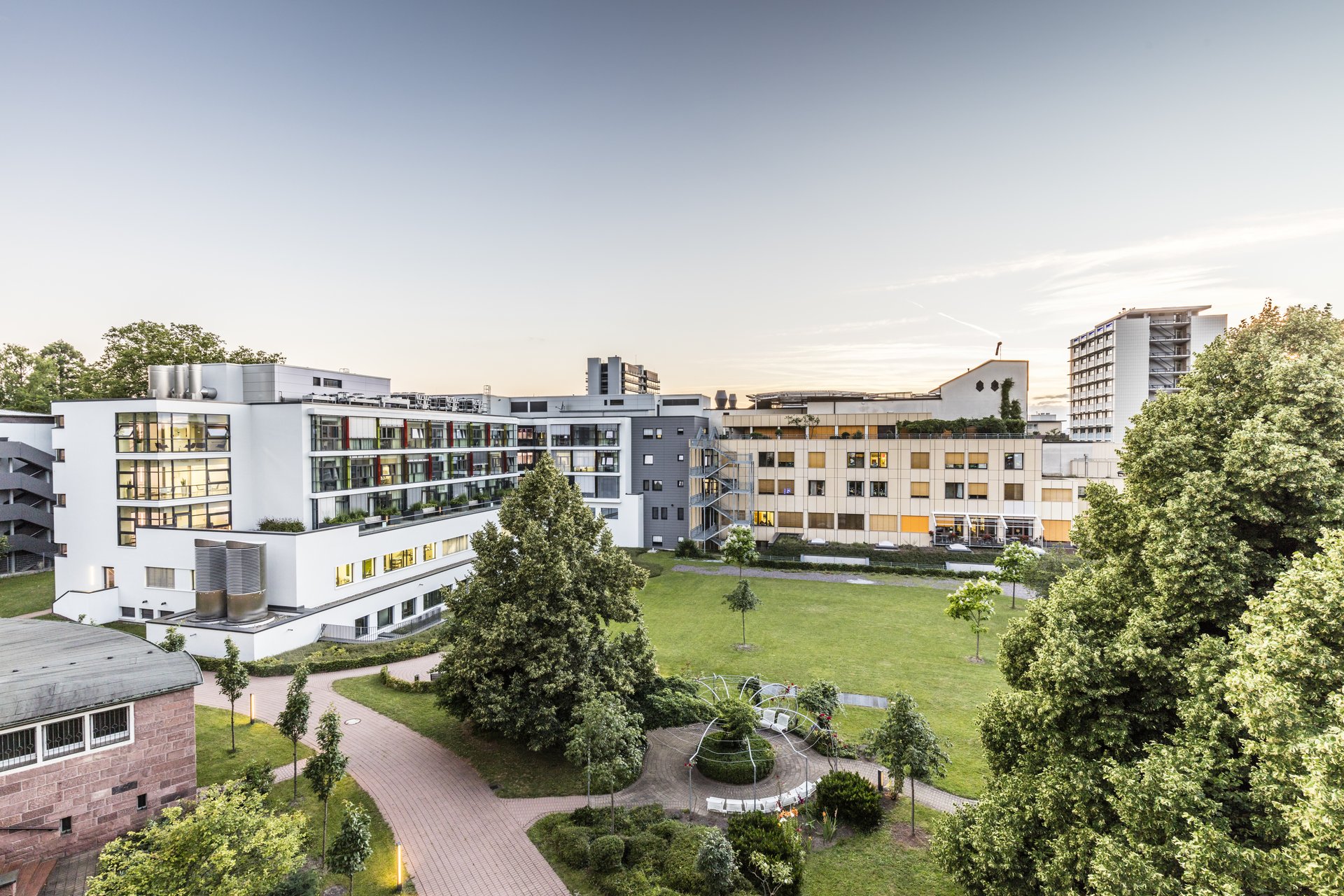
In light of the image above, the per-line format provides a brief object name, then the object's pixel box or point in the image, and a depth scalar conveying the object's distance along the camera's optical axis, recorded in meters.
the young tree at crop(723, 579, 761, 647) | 32.84
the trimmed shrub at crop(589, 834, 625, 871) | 14.84
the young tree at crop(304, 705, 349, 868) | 15.61
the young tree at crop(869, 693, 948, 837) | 16.67
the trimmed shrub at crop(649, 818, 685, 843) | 15.98
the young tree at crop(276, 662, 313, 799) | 17.86
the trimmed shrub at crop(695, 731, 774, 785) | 19.33
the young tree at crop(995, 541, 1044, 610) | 34.44
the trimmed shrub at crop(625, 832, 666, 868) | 15.05
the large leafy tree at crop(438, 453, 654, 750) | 19.09
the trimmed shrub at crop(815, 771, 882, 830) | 16.86
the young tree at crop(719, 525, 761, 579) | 46.41
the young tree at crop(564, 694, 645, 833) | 16.72
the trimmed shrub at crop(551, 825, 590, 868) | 15.30
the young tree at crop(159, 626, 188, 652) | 22.79
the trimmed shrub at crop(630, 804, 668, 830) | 16.69
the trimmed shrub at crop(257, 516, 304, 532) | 32.75
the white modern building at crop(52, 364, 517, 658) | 30.67
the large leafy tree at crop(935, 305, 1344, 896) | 8.45
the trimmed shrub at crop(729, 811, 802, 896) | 14.48
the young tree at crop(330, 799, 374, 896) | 13.27
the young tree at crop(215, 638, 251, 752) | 20.86
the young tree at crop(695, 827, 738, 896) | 13.55
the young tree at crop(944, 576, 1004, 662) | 29.75
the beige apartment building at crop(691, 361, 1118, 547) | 53.47
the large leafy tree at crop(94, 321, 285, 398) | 51.25
